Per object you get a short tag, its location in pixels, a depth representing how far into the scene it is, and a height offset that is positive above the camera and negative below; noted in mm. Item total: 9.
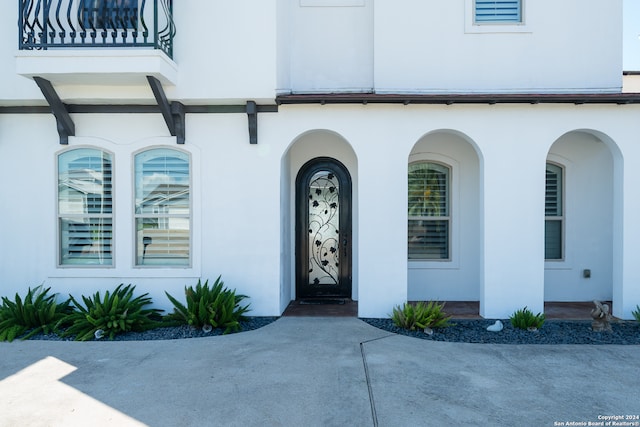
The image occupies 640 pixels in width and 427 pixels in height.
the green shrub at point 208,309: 6586 -1447
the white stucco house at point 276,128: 7055 +1309
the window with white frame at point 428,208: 8578 +36
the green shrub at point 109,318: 6402 -1550
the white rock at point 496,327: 6691 -1727
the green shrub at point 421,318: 6641 -1585
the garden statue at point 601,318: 6535 -1564
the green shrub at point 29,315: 6578 -1560
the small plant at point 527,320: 6676 -1626
